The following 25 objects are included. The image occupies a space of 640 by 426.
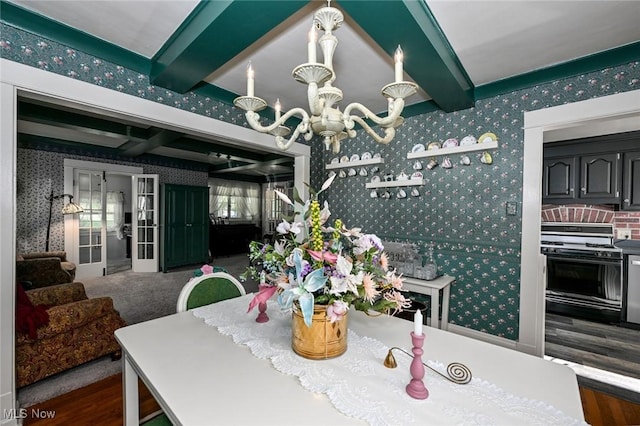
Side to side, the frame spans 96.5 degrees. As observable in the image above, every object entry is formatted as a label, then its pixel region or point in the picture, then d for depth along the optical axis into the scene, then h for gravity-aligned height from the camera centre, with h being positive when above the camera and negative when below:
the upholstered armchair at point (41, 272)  3.22 -0.75
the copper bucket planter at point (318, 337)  1.04 -0.47
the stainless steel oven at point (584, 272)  3.22 -0.72
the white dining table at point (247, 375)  0.80 -0.57
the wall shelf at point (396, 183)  2.96 +0.29
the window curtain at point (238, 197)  7.98 +0.36
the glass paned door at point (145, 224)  5.75 -0.31
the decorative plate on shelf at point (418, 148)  2.97 +0.66
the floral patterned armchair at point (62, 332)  1.91 -0.92
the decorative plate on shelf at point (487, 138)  2.54 +0.66
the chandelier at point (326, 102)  1.08 +0.49
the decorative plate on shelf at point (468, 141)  2.64 +0.66
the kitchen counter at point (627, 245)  3.25 -0.40
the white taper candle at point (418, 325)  0.88 -0.36
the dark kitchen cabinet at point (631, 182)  3.27 +0.35
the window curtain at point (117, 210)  6.80 -0.04
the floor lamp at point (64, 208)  4.78 +0.00
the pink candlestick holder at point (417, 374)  0.85 -0.49
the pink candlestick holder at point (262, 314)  1.42 -0.53
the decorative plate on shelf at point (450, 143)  2.76 +0.66
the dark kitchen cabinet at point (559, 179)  3.62 +0.42
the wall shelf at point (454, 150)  2.54 +0.58
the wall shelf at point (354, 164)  3.26 +0.56
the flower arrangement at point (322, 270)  0.95 -0.22
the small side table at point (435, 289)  2.42 -0.70
